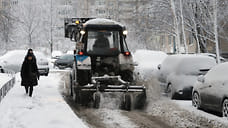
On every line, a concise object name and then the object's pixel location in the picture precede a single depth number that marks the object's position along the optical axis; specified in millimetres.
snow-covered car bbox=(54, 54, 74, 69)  34981
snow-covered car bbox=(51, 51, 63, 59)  52969
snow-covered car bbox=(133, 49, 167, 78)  20344
